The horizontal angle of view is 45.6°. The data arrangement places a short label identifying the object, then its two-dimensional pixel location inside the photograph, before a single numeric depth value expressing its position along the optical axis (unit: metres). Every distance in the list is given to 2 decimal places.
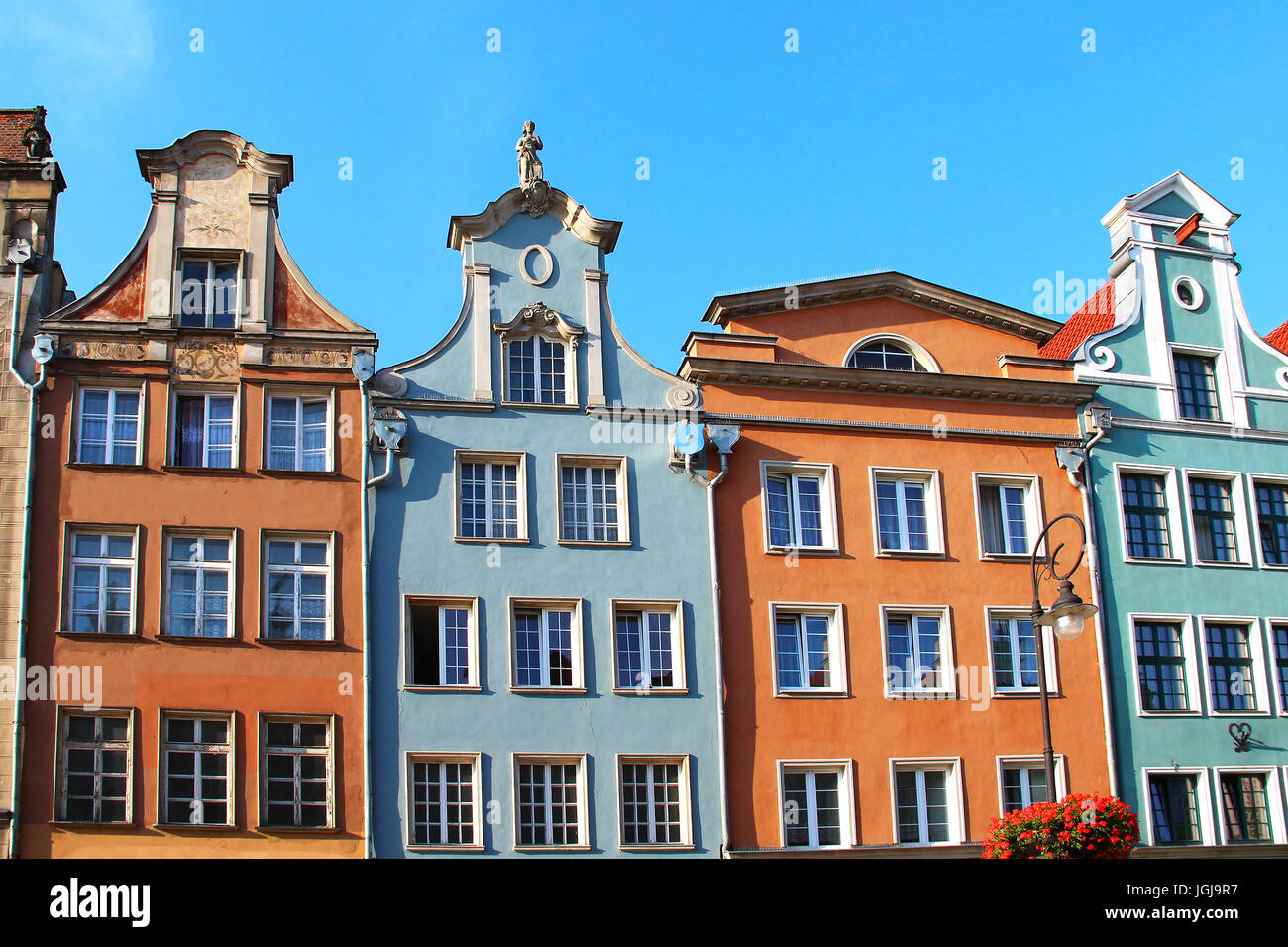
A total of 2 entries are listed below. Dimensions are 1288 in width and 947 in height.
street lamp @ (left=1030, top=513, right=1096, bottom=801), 24.12
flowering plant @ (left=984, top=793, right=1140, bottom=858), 24.56
